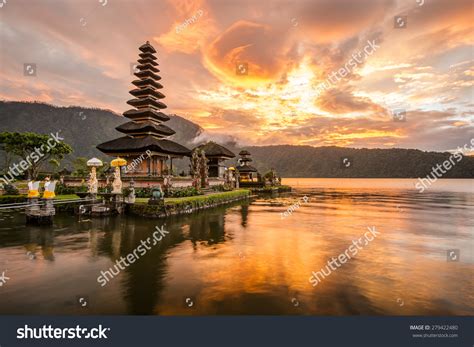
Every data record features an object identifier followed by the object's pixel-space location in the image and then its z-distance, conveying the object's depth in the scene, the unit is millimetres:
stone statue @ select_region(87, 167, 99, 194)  22188
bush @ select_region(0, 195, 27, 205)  24375
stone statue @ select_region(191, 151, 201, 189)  33406
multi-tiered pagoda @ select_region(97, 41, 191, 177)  34219
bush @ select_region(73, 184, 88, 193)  28859
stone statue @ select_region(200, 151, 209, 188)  37875
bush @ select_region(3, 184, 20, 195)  26734
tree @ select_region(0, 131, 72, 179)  41406
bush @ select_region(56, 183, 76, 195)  29906
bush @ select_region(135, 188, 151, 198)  27734
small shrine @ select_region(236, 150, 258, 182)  66688
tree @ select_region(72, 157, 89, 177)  63056
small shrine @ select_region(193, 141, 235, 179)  50688
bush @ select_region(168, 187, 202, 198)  27766
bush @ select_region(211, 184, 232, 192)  40500
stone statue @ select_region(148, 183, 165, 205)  21297
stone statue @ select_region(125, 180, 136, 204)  22712
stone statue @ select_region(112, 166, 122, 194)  21859
